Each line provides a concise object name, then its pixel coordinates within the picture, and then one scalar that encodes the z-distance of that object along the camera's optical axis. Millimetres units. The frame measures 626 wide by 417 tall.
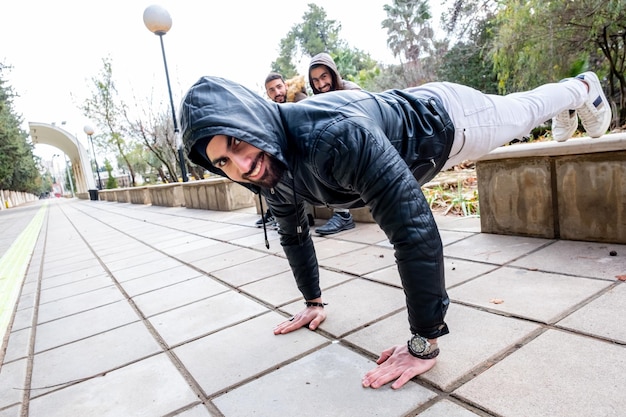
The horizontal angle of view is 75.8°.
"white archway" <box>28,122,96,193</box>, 35750
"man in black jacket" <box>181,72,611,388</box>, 1191
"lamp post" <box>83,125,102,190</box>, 19866
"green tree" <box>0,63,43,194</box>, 22734
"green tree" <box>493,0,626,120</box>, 6820
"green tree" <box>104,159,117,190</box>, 29422
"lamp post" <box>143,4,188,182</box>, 8852
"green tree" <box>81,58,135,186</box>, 18031
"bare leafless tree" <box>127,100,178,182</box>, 16125
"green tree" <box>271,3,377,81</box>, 43688
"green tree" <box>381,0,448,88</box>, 34656
